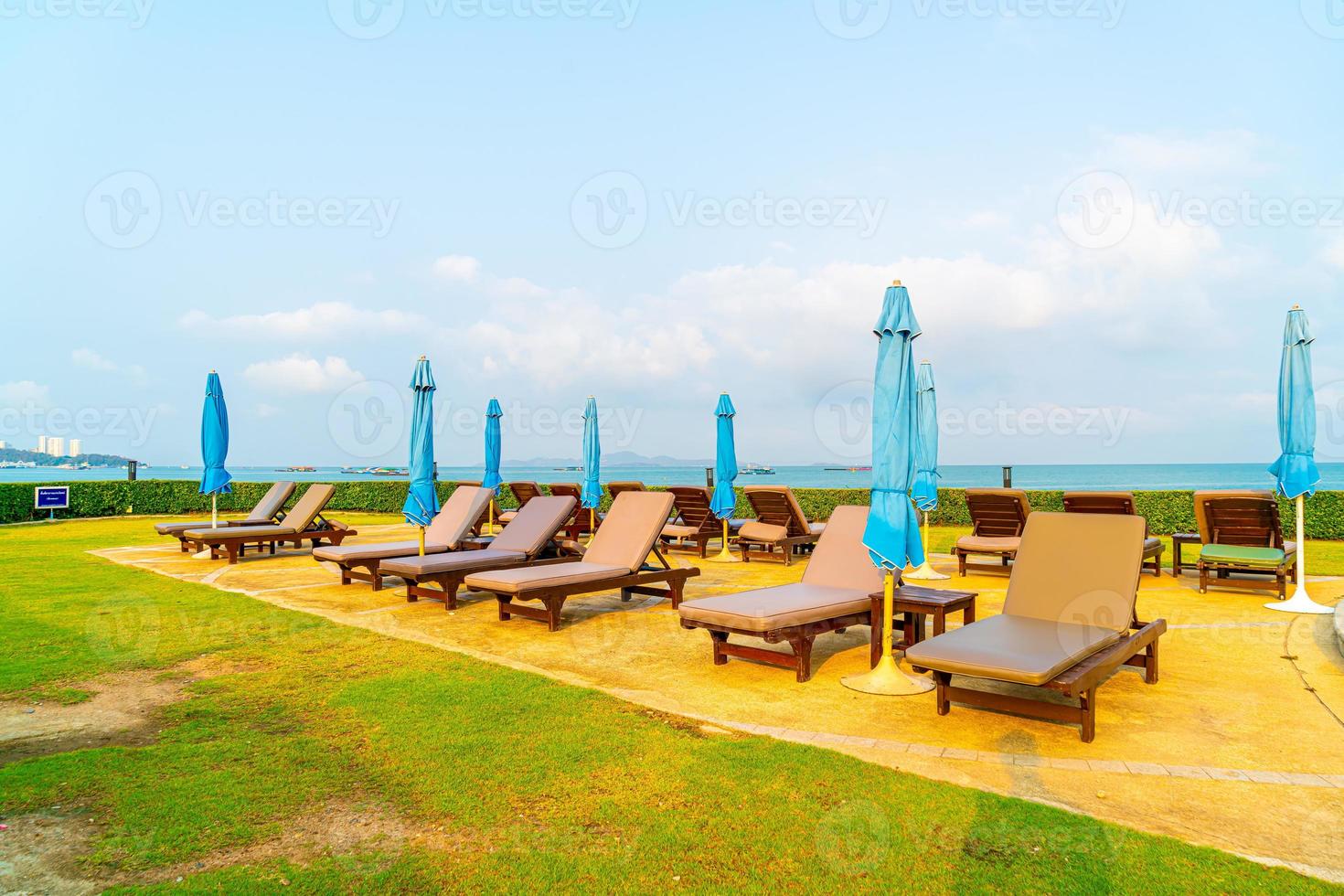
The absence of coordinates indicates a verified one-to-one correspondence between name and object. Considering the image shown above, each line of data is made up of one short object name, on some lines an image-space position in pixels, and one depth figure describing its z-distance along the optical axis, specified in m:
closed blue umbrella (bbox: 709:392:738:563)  12.28
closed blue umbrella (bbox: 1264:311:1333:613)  7.92
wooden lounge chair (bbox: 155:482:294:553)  13.19
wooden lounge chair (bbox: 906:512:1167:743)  4.08
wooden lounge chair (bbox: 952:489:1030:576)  10.02
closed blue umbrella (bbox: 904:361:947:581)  10.26
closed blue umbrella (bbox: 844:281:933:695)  5.33
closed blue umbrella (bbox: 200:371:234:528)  12.95
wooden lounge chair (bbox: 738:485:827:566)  11.92
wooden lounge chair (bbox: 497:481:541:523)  16.05
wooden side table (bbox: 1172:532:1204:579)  10.10
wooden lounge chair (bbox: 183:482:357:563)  11.78
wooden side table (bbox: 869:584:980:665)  5.46
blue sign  19.92
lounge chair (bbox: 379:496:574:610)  8.03
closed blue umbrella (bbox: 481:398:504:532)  15.57
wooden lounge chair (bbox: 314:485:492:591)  9.13
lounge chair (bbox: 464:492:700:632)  7.04
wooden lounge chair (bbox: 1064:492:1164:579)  9.21
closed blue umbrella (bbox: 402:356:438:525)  9.02
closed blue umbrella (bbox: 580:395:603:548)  13.90
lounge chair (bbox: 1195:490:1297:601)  8.54
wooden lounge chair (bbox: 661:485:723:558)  12.99
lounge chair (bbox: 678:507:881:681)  5.24
